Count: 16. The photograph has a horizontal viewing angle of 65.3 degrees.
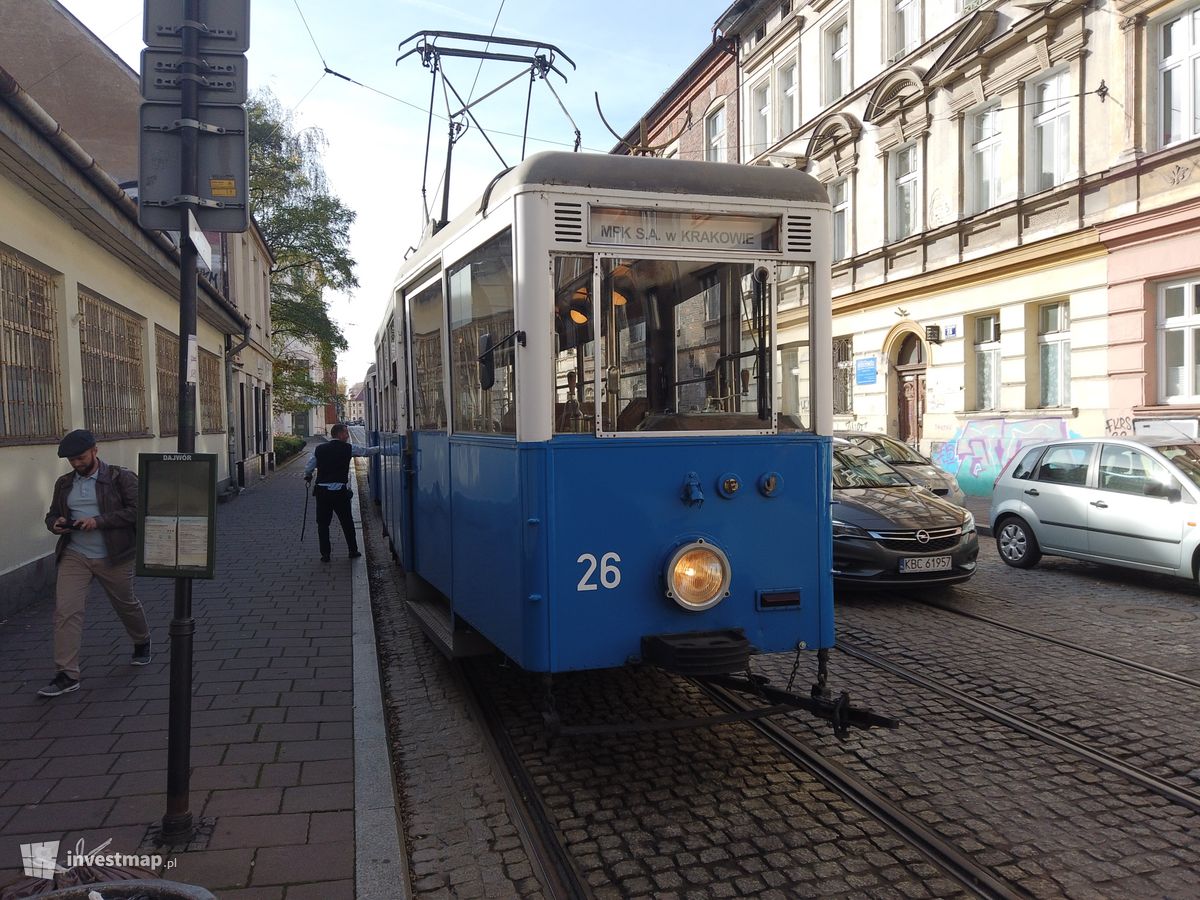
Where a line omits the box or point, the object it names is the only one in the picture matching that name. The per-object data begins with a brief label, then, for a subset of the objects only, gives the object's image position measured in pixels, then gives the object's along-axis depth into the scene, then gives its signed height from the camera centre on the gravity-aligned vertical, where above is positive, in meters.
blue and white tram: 4.36 +0.07
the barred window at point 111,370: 11.46 +0.85
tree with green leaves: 38.41 +8.46
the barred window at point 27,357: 8.59 +0.75
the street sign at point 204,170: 3.92 +1.11
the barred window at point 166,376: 15.99 +1.00
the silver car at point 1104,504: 8.95 -0.87
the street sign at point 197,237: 3.90 +0.82
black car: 8.62 -1.12
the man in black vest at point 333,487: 11.57 -0.72
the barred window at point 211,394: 20.77 +0.86
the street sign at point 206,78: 3.90 +1.50
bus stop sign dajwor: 3.91 -0.35
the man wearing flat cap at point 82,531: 5.77 -0.62
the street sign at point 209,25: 3.88 +1.71
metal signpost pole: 3.81 +0.09
